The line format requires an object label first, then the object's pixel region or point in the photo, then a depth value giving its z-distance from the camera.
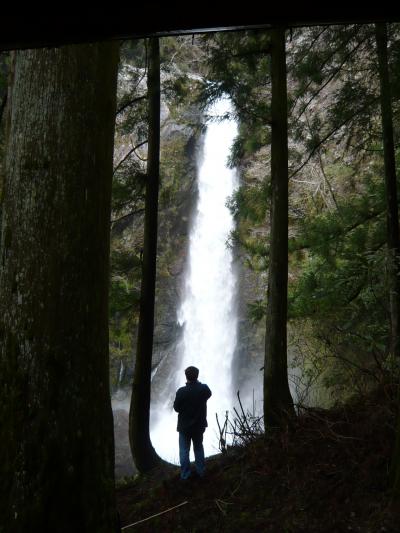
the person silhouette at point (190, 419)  5.74
